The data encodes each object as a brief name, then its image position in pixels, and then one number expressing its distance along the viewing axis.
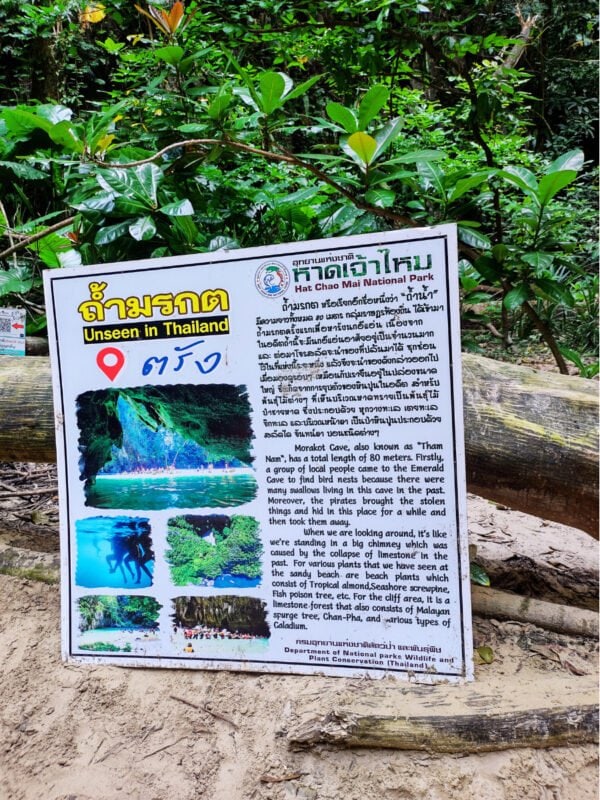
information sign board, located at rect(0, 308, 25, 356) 2.07
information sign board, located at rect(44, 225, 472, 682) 1.27
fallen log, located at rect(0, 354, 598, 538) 1.34
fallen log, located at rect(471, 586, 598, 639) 1.49
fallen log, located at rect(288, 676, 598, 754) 1.19
